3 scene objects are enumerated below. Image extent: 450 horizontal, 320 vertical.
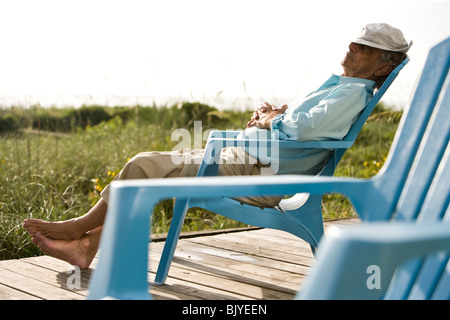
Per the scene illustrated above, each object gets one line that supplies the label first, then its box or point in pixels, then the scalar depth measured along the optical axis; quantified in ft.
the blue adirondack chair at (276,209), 7.86
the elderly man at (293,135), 8.05
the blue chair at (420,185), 4.63
